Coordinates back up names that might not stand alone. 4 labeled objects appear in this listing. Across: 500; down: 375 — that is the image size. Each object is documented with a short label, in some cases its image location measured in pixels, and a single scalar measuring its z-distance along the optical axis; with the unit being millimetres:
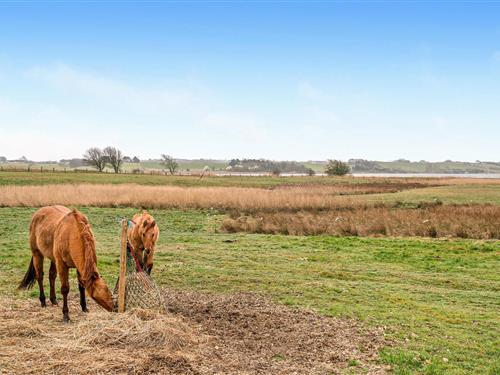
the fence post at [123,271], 7805
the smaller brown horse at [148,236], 8852
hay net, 7871
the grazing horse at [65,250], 7371
